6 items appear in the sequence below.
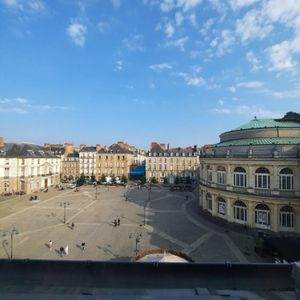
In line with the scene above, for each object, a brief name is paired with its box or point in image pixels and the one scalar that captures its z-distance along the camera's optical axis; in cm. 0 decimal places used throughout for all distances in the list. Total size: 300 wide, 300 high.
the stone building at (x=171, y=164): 9744
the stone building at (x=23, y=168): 6762
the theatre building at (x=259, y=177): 3397
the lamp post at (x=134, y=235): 3409
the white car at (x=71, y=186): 8476
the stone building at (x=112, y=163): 10006
